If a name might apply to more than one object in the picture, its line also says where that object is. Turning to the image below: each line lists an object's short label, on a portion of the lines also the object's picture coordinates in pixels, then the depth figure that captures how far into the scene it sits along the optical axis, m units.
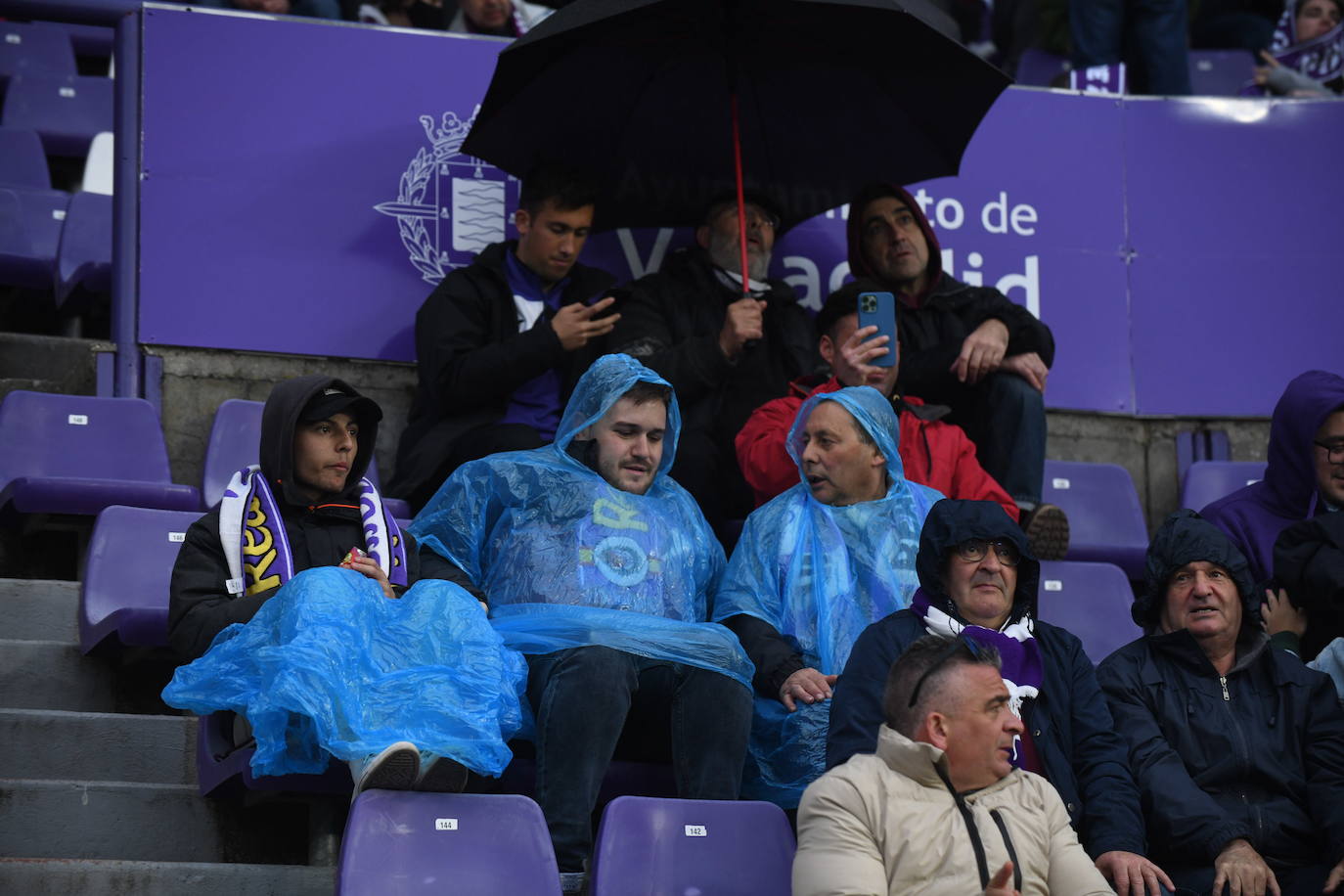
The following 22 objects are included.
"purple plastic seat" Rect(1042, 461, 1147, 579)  11.70
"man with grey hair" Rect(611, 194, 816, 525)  10.52
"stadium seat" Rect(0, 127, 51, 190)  13.71
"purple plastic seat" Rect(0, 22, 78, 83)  15.29
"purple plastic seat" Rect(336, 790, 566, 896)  6.50
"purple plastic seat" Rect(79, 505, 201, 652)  8.54
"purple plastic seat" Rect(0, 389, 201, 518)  9.69
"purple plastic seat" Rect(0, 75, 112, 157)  14.68
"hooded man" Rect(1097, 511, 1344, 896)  7.59
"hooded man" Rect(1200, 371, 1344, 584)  9.86
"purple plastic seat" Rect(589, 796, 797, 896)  6.75
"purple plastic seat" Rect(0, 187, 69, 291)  12.57
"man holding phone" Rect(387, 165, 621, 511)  10.41
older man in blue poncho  8.32
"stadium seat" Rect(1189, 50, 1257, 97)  18.27
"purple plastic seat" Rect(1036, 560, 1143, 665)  10.16
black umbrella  11.04
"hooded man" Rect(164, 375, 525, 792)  7.00
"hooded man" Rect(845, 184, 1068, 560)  10.63
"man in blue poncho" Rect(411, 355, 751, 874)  7.63
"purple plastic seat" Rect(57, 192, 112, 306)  12.21
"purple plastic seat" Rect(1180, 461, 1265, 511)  12.24
